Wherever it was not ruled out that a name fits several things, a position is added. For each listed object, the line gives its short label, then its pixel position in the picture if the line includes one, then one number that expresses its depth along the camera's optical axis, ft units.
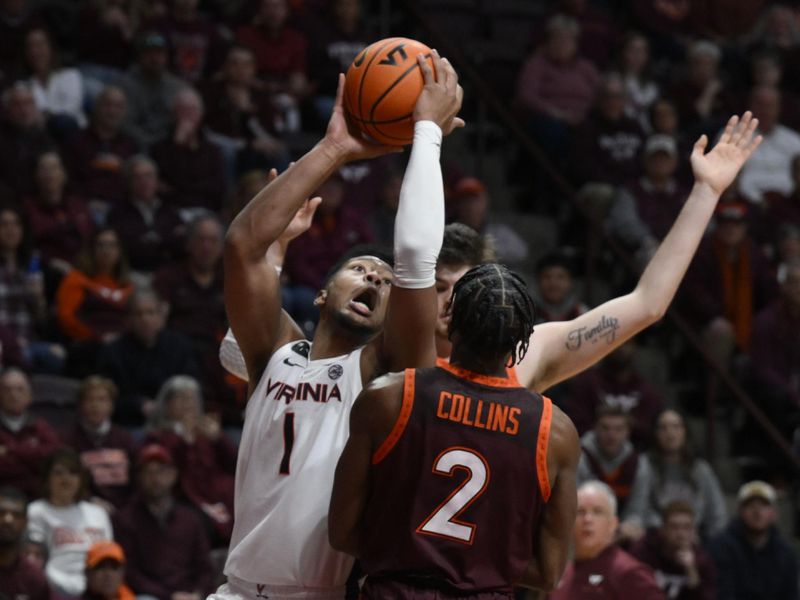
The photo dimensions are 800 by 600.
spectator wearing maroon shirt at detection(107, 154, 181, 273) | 57.05
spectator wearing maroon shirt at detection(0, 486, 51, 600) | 43.55
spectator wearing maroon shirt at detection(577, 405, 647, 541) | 52.04
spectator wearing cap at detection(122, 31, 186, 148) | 61.82
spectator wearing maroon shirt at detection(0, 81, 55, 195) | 56.89
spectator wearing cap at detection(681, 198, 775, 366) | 61.53
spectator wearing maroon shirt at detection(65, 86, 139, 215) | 58.75
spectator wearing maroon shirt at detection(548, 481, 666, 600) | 39.38
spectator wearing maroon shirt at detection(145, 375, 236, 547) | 49.93
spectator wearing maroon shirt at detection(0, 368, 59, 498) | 48.27
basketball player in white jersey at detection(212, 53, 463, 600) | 22.60
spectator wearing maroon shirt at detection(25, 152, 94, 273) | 55.44
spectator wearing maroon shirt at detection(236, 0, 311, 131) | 65.76
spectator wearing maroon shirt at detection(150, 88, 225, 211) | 59.58
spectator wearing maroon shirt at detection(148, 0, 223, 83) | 64.55
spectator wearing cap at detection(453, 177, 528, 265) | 58.96
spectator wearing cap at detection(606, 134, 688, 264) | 63.06
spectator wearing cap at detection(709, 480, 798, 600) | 51.54
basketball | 22.56
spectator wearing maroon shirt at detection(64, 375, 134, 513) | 49.27
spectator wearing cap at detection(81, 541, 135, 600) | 43.96
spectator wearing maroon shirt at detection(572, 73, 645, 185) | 65.09
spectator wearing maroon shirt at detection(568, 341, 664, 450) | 55.69
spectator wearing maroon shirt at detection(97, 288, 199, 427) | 52.46
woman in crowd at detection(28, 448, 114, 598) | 46.07
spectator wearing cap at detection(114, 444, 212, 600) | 47.57
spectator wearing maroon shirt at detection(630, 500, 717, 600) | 49.06
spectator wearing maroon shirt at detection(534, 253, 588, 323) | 57.05
